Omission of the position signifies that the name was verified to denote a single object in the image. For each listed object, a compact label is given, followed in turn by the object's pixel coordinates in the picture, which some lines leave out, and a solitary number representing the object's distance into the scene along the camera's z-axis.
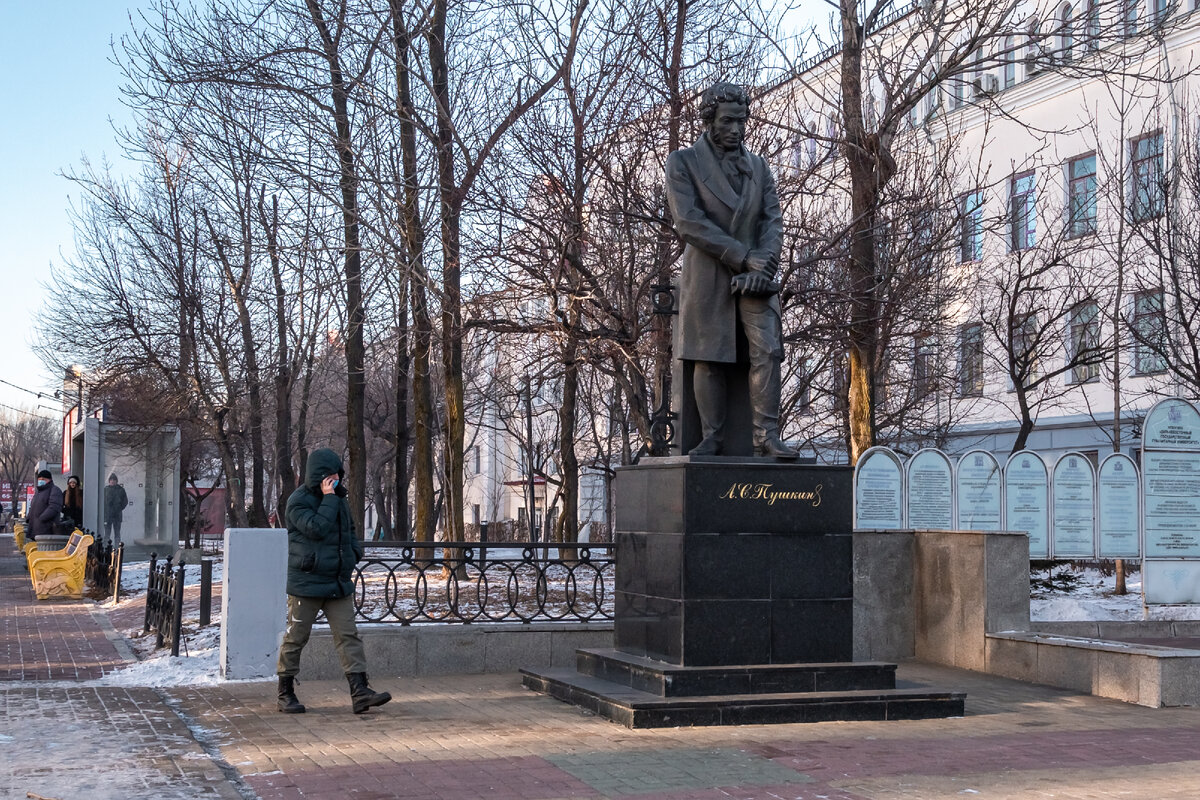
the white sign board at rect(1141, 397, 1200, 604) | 13.95
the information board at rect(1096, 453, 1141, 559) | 14.13
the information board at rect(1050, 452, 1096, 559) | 14.01
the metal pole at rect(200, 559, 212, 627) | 13.93
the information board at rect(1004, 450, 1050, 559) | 13.83
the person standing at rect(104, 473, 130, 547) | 29.20
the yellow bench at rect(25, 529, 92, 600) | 20.73
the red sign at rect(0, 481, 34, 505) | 105.47
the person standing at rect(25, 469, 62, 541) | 23.56
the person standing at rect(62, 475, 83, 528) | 27.67
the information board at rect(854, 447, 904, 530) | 13.28
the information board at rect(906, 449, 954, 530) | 13.47
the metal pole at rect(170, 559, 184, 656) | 12.25
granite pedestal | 9.13
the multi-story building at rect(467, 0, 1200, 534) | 17.20
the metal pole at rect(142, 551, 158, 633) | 15.05
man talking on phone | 9.34
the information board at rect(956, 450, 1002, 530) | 13.69
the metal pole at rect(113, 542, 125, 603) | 20.19
